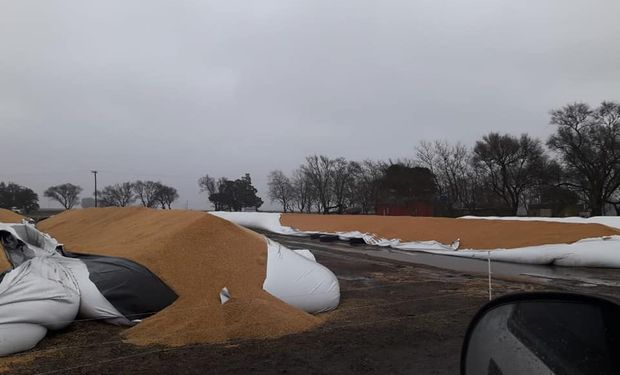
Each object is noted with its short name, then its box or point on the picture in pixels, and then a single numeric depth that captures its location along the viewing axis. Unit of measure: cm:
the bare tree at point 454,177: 7438
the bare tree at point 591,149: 5838
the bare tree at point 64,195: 10078
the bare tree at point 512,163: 6494
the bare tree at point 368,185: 8281
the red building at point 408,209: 6208
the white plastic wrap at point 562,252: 1764
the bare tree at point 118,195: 10156
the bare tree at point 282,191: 10750
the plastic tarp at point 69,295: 615
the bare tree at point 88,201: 8462
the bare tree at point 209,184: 10788
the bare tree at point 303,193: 9906
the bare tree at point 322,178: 9562
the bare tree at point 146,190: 10449
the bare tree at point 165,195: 10375
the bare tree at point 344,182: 9144
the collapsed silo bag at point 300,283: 820
